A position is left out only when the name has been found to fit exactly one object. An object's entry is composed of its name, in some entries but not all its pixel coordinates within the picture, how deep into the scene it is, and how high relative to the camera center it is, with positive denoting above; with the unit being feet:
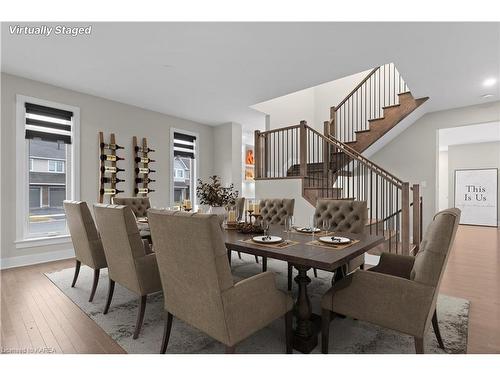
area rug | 6.00 -3.61
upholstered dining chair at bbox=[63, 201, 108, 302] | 8.28 -1.55
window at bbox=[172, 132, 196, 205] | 19.93 +1.64
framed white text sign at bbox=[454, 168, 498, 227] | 26.30 -0.64
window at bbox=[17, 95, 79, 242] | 12.93 +1.16
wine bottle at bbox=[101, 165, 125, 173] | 15.37 +1.06
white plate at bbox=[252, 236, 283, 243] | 6.61 -1.30
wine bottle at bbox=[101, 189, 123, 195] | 15.31 -0.24
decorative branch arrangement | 9.45 -0.29
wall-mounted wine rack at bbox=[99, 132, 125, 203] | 15.33 +1.12
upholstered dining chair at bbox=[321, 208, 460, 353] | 4.86 -2.05
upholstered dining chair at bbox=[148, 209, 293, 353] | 4.49 -1.80
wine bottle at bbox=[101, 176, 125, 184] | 15.34 +0.43
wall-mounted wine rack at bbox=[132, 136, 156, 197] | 17.01 +1.24
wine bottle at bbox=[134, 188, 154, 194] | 17.01 -0.16
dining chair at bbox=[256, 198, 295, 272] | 11.60 -0.95
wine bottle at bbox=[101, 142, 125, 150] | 15.52 +2.41
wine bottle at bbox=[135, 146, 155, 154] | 16.99 +2.47
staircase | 13.05 +2.89
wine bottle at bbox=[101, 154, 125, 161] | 15.26 +1.74
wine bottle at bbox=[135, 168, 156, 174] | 16.98 +1.11
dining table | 5.35 -1.42
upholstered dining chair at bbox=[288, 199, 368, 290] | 9.05 -1.00
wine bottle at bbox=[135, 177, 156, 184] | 17.01 +0.49
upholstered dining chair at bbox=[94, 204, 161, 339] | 6.49 -1.67
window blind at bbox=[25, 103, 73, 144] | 13.23 +3.30
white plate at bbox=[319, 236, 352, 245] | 6.52 -1.31
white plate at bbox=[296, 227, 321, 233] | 8.19 -1.31
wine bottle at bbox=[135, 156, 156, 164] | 16.96 +1.78
